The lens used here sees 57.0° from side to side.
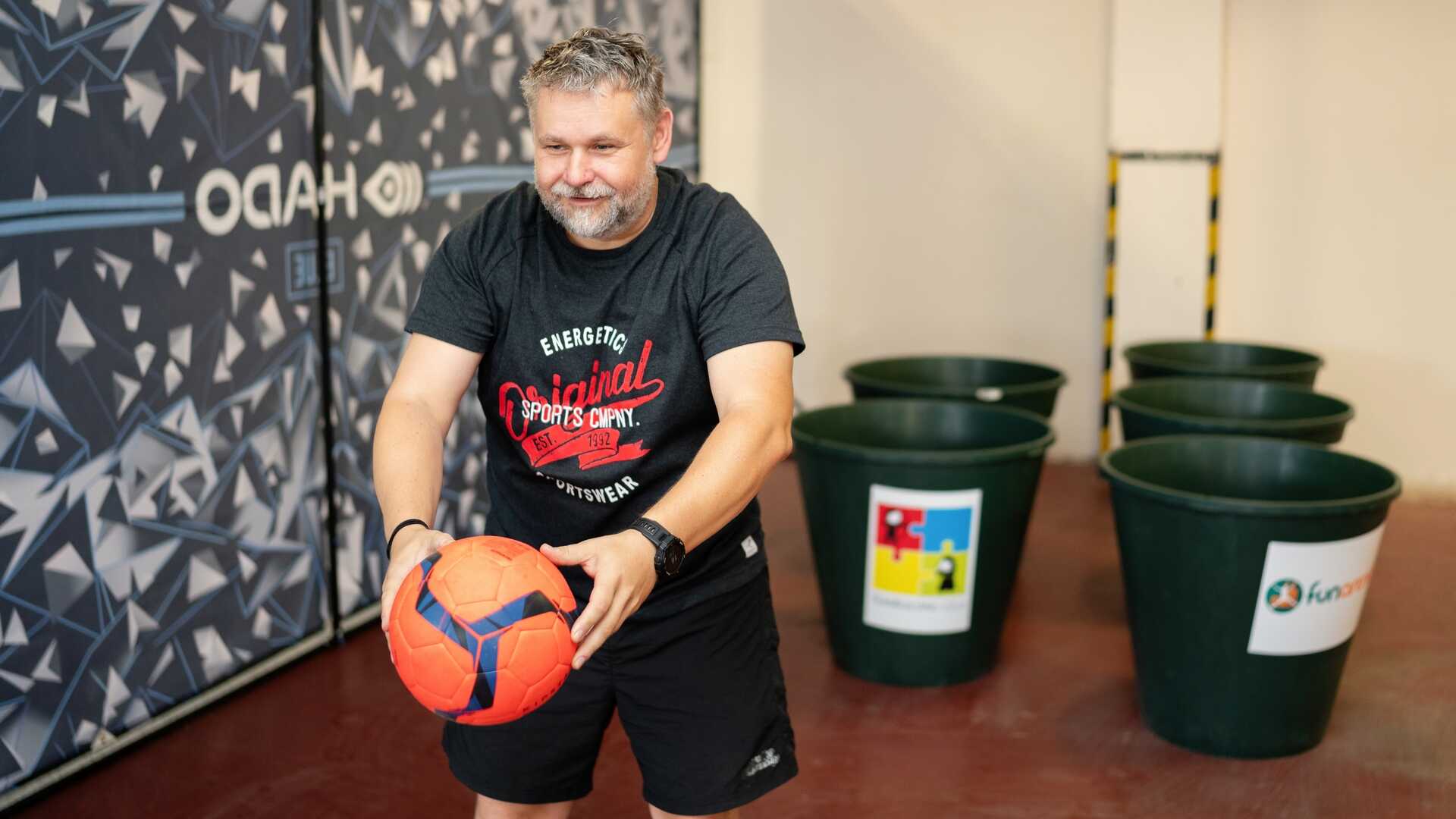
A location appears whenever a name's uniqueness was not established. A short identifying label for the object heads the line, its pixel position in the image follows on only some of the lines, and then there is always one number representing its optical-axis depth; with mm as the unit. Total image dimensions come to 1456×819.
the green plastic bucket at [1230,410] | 4273
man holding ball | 1952
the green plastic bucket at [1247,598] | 3330
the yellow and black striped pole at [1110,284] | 6281
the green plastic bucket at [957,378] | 4891
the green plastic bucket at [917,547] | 3828
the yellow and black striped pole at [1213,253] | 6188
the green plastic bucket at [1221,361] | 5141
